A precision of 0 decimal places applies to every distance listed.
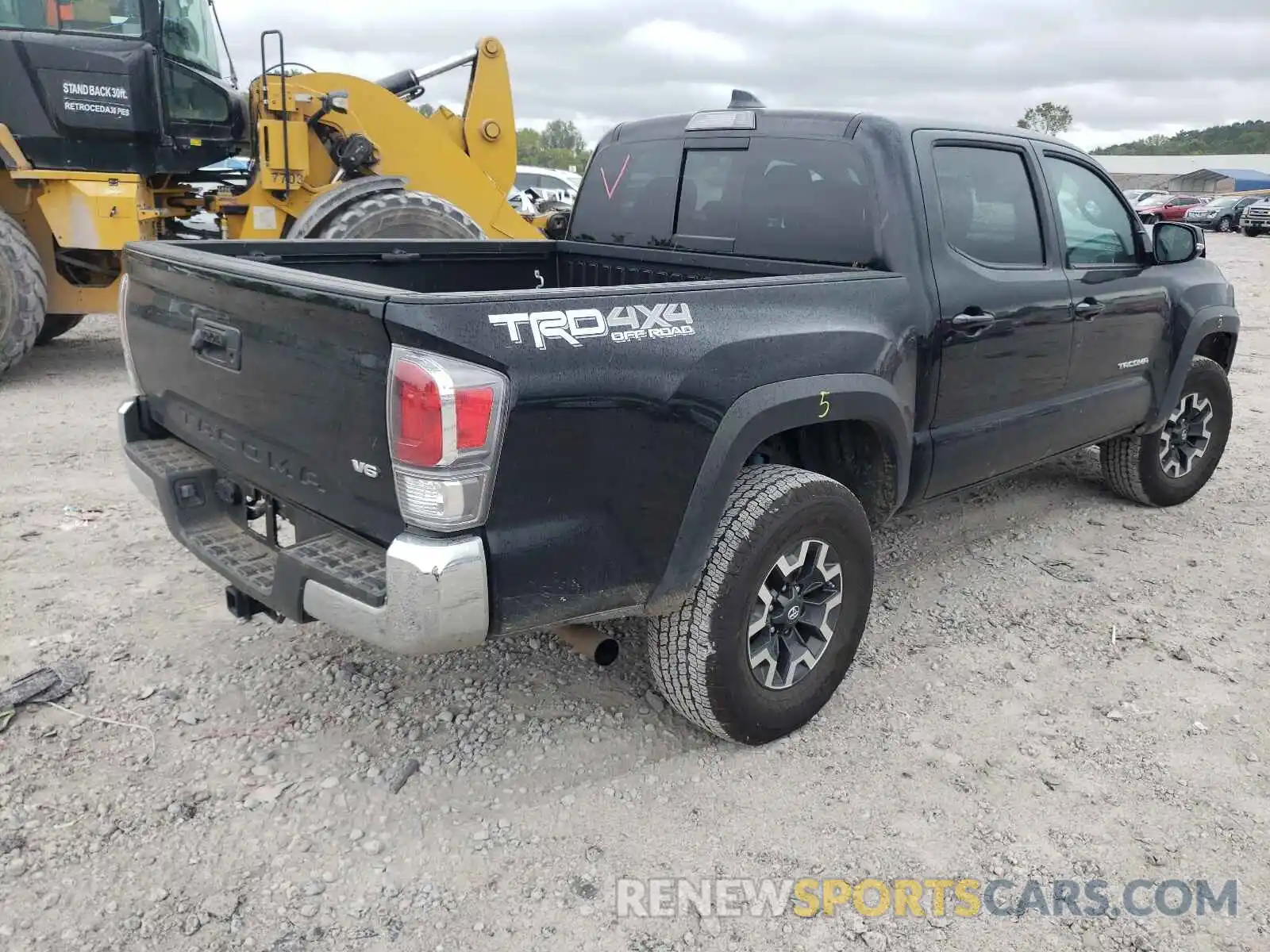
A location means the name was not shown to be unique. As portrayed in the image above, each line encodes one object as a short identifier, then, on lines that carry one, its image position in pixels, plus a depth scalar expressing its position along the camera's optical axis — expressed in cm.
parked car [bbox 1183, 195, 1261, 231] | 3522
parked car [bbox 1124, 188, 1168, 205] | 3916
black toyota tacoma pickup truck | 234
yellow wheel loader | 711
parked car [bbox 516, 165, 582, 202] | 2226
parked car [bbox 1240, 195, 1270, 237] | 3144
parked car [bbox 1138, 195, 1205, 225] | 3643
